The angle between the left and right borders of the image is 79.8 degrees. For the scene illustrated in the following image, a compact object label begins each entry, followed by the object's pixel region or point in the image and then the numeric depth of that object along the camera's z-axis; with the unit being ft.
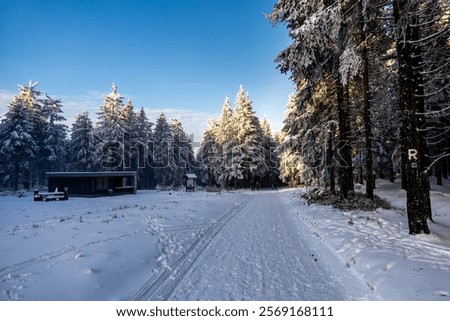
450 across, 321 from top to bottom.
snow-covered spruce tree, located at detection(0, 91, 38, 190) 127.65
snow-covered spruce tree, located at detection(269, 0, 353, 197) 26.94
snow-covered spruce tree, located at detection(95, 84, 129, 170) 148.97
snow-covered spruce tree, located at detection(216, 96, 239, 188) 161.38
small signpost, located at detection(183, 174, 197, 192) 141.66
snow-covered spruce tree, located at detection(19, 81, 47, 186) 141.69
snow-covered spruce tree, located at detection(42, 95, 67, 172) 151.02
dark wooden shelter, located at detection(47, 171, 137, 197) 109.91
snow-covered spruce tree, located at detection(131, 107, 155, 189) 174.94
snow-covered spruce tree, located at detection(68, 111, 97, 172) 159.53
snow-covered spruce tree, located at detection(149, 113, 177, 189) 180.24
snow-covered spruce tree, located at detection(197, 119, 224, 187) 203.72
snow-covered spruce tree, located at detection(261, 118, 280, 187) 201.26
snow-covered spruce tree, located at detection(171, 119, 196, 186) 187.42
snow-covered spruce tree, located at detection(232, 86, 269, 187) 155.84
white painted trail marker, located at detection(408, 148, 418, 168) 25.00
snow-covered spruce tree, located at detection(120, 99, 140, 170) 157.69
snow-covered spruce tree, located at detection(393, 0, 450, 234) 25.13
